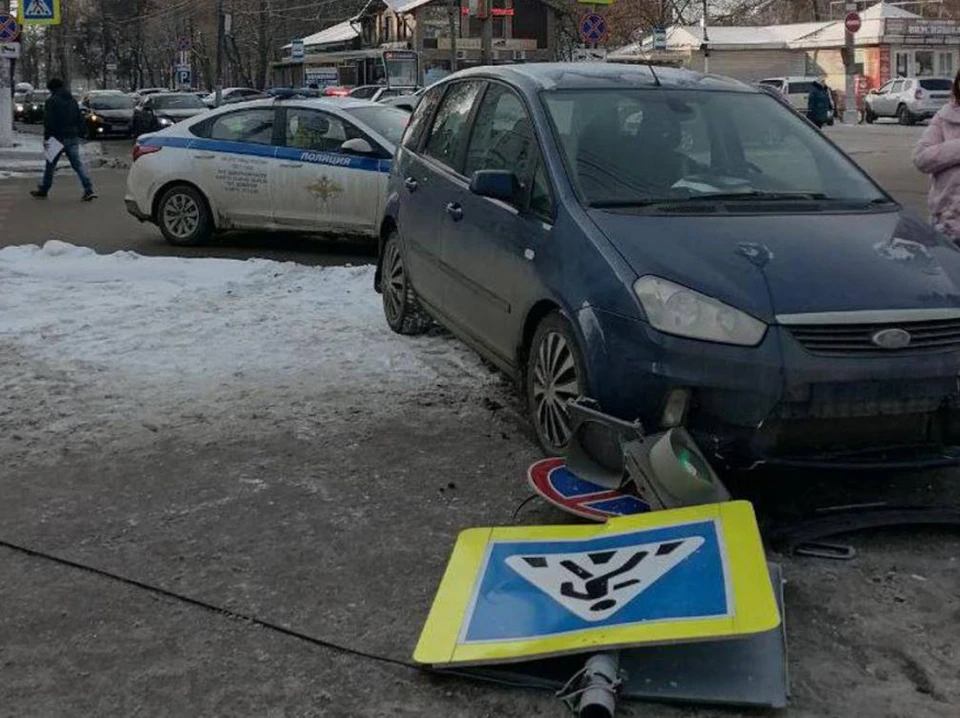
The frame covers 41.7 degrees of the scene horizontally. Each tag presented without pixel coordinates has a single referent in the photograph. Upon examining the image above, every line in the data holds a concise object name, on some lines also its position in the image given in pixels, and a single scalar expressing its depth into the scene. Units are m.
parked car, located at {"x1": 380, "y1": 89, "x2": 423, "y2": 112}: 23.07
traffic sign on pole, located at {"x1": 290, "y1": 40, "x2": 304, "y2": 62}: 46.88
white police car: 11.83
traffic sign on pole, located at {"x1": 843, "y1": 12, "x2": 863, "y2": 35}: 42.16
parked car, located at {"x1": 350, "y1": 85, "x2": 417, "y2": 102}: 38.59
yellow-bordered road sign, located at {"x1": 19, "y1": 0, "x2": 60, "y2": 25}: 24.38
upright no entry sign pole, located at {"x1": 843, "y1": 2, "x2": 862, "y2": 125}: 45.98
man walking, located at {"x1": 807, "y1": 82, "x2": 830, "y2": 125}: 29.67
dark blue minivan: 4.36
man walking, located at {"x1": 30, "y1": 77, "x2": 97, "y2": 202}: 18.02
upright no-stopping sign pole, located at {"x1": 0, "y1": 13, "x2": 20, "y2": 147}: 25.97
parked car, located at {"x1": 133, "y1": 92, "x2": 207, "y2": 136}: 37.44
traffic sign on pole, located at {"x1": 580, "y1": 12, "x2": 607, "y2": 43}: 23.73
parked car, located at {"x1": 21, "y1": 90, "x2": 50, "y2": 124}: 57.44
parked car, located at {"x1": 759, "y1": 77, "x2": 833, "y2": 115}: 46.20
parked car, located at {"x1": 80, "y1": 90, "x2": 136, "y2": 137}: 40.31
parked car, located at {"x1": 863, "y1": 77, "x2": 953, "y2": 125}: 43.47
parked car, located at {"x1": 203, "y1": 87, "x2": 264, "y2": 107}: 43.54
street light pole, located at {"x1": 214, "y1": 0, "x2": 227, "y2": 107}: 36.56
